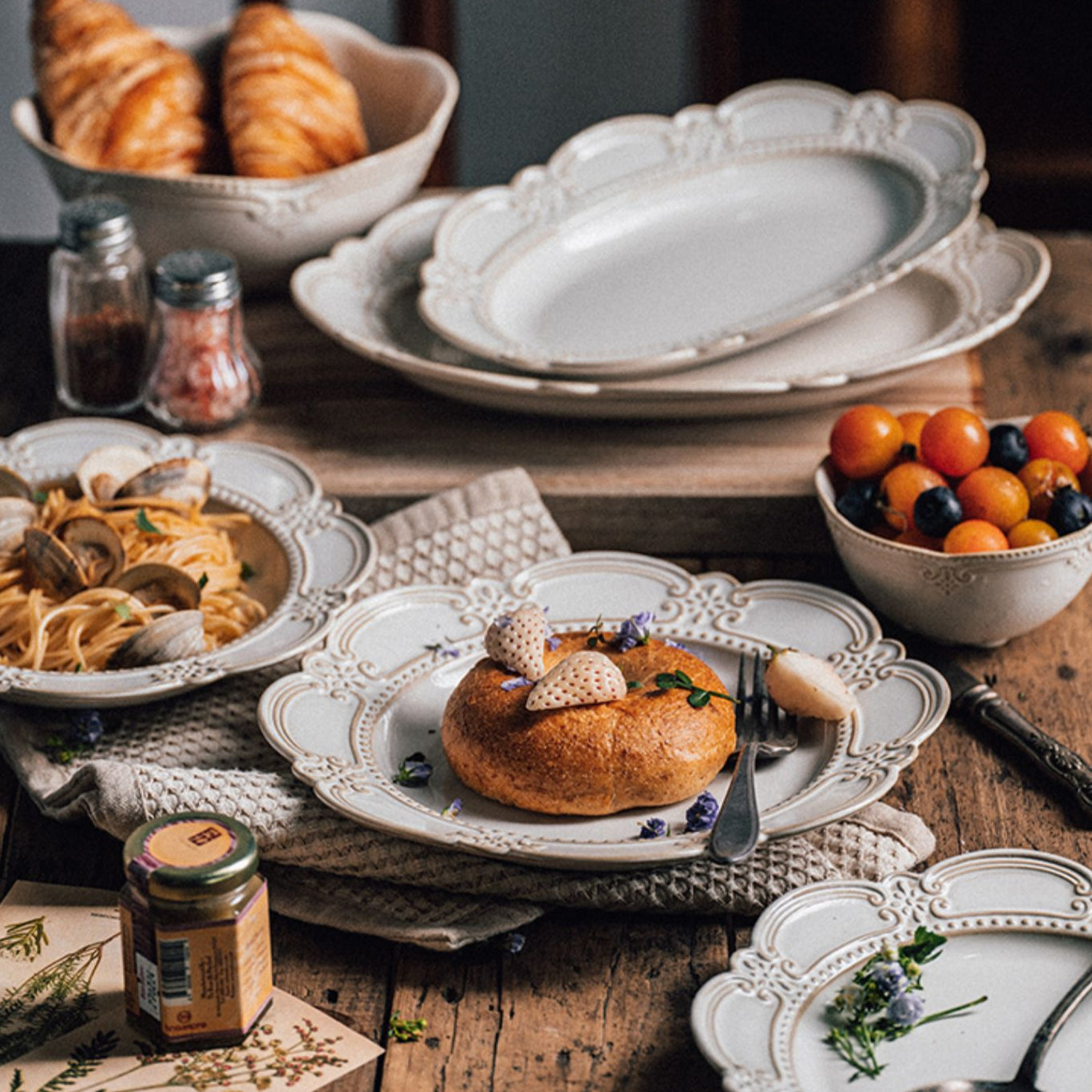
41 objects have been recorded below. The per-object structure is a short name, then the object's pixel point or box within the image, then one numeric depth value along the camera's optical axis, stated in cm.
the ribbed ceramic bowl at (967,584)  125
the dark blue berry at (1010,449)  128
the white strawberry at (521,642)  118
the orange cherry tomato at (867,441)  129
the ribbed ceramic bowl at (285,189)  145
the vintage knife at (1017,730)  120
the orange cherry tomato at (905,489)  127
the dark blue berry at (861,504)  128
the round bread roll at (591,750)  115
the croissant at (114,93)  147
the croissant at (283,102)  147
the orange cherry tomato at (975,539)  125
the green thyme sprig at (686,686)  117
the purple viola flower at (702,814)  115
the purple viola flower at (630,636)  120
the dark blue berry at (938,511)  126
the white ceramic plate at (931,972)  107
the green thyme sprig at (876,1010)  108
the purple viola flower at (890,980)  109
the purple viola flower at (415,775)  118
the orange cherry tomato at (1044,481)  127
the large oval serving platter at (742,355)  138
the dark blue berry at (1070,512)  125
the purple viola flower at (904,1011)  108
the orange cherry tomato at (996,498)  126
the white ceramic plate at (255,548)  121
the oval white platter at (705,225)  144
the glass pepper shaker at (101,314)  139
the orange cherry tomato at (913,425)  130
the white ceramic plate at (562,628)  114
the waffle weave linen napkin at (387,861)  115
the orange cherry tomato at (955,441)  127
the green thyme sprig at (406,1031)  111
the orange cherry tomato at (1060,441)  128
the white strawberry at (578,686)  116
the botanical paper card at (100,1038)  108
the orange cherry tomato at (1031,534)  125
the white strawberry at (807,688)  119
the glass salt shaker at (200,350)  137
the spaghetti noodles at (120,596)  125
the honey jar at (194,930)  107
